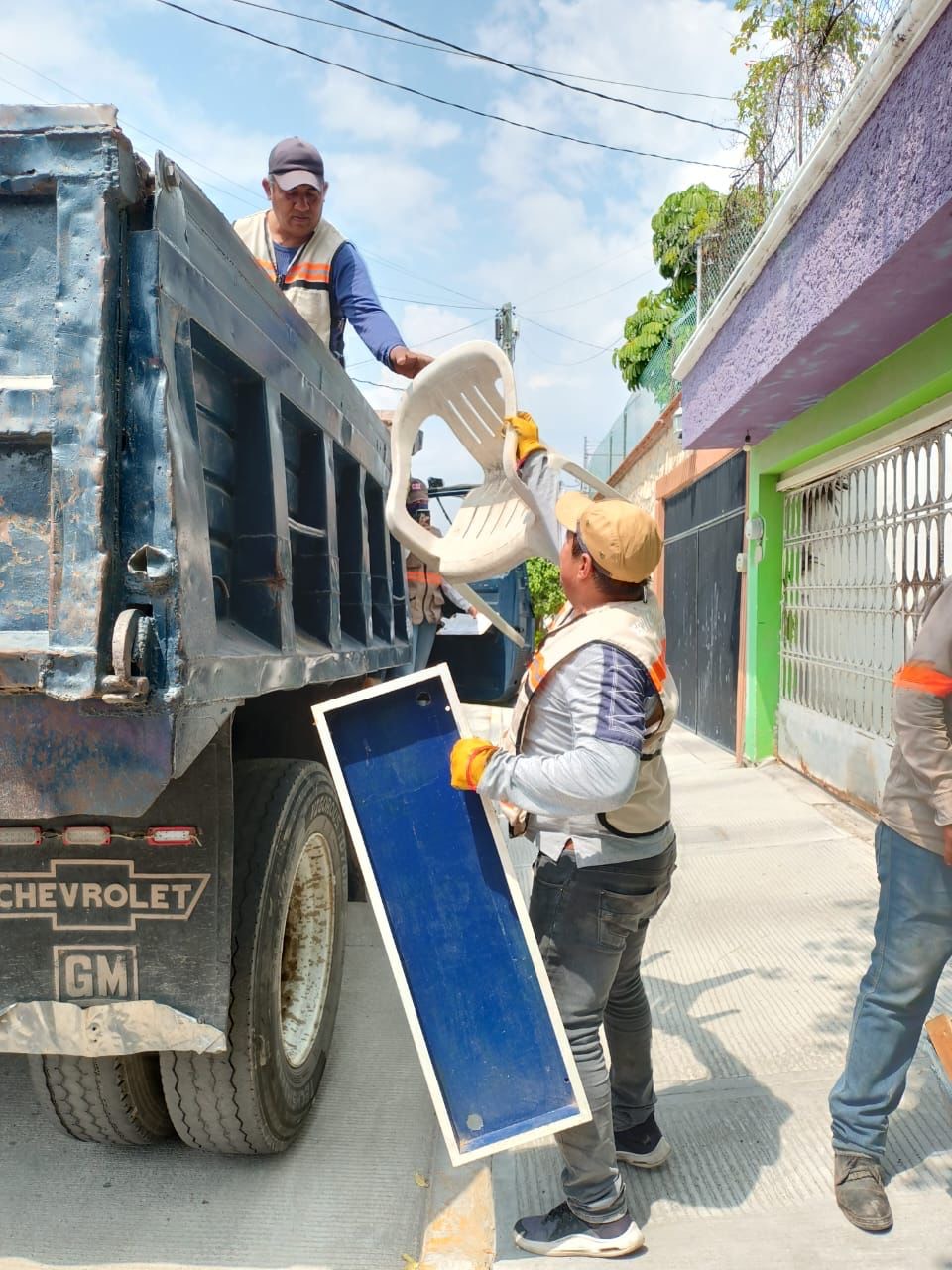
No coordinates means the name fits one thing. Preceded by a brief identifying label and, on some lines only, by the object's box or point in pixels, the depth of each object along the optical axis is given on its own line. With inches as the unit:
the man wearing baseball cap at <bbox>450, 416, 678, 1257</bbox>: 79.2
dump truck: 68.9
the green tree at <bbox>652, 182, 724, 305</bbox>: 627.8
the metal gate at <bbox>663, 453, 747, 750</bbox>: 338.0
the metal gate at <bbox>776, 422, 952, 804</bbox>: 209.8
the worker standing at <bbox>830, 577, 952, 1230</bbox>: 88.2
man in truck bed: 141.3
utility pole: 861.8
